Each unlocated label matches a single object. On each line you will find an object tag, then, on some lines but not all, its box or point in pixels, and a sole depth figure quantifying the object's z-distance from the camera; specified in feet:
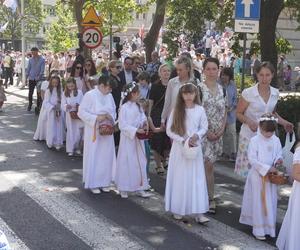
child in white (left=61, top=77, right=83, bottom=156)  36.52
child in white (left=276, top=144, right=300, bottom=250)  17.07
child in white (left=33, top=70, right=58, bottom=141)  41.01
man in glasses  39.54
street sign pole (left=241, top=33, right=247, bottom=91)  36.76
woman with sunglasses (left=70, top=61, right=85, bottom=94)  40.68
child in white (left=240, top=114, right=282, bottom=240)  20.07
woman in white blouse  22.29
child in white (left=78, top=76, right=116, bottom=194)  26.55
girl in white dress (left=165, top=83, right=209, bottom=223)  21.18
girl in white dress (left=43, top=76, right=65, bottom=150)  38.88
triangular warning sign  54.49
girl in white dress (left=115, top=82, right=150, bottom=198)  25.72
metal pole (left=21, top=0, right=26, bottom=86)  93.25
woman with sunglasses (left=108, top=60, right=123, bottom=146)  37.06
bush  37.24
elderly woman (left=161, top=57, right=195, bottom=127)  24.68
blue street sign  35.53
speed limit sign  53.98
